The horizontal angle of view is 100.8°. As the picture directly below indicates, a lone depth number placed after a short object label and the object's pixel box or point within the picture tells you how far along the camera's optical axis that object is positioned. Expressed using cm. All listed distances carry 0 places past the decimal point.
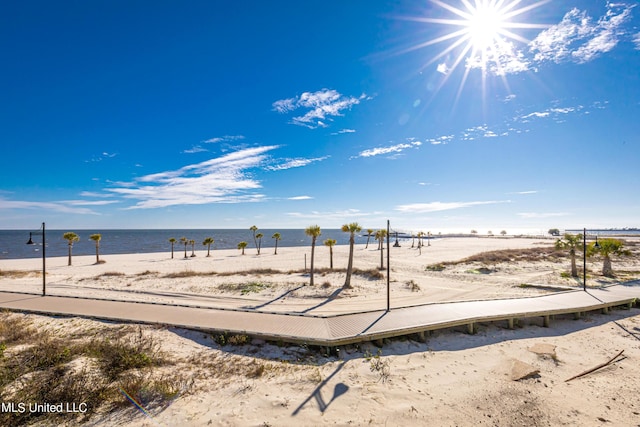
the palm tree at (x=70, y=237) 3820
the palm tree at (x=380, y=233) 3810
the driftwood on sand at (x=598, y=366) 780
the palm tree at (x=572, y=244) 2133
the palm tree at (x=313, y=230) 2347
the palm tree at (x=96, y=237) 4214
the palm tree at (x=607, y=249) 2045
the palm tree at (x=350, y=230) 1911
